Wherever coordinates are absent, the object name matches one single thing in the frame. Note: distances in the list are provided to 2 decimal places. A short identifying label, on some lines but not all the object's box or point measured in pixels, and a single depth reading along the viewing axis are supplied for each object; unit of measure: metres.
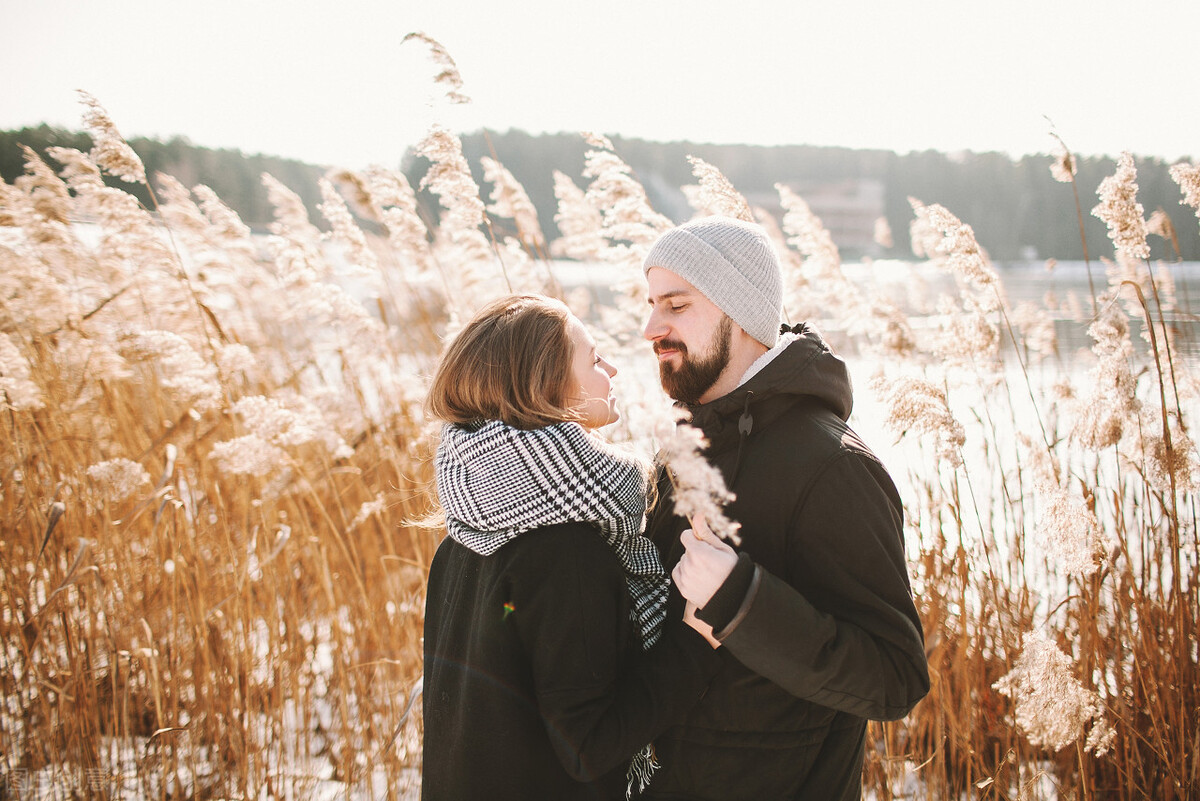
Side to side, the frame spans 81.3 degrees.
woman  1.11
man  1.10
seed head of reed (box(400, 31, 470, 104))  2.55
